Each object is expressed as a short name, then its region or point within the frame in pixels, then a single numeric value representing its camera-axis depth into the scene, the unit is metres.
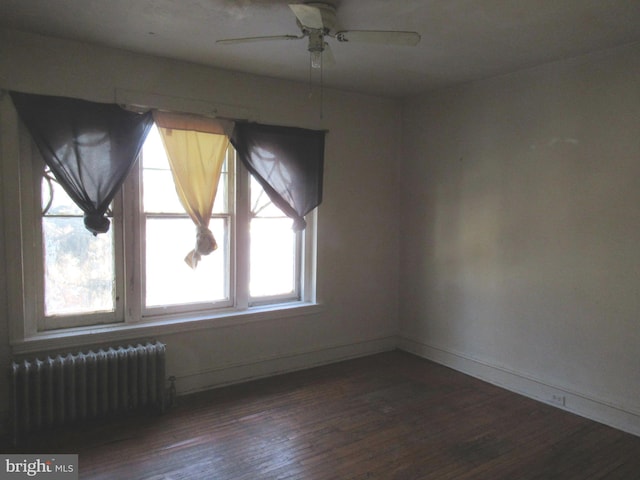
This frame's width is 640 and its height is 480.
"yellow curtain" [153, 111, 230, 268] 3.53
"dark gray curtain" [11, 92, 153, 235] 3.03
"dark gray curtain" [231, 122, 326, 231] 3.88
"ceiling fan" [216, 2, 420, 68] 2.41
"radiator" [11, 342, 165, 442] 2.93
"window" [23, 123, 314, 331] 3.23
